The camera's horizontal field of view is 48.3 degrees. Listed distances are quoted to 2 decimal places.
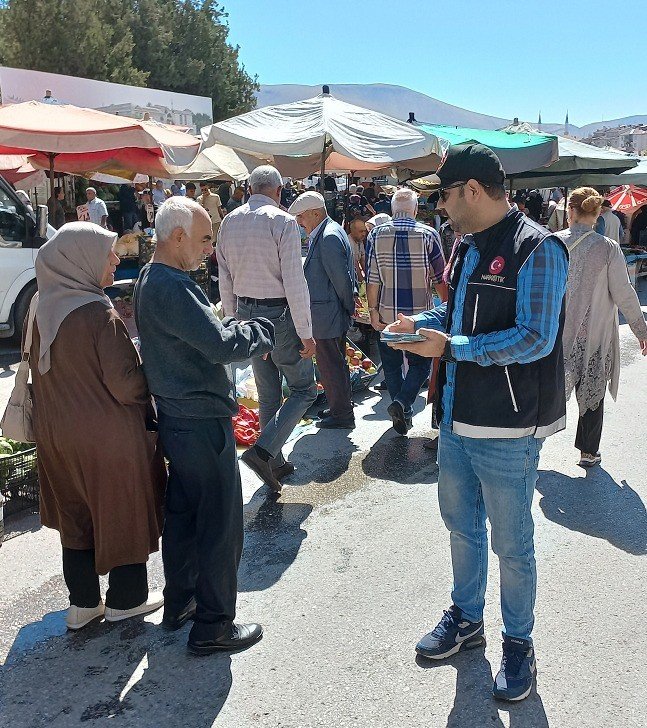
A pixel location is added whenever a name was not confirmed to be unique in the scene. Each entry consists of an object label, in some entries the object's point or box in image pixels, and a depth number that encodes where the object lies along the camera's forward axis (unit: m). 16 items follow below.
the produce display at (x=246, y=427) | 5.61
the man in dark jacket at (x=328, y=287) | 5.55
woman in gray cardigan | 4.79
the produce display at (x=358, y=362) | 7.21
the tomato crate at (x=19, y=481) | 4.32
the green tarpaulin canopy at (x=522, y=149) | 9.10
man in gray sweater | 2.82
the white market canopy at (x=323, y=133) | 6.86
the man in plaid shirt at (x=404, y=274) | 5.62
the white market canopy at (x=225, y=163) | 12.22
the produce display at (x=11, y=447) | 4.52
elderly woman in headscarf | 2.84
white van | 8.80
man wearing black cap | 2.51
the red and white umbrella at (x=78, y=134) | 8.35
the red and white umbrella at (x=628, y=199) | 15.65
